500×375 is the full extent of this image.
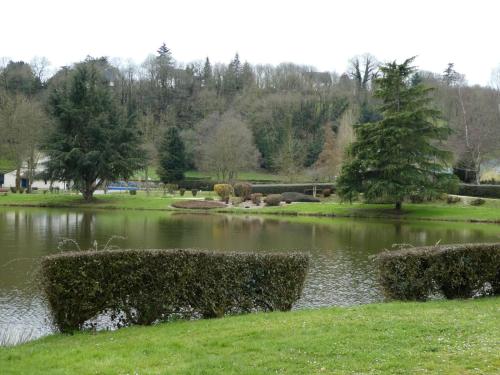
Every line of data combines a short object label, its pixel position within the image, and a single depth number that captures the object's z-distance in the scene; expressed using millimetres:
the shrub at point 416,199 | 43212
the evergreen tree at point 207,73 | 99925
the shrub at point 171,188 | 56719
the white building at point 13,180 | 72000
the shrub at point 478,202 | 40469
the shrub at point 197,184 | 68081
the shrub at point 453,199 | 42562
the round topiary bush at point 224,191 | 48250
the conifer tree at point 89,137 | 46719
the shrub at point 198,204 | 42906
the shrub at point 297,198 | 47859
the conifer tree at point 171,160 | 67938
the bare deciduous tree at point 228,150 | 66125
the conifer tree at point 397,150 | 39125
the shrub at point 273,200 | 44844
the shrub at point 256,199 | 45912
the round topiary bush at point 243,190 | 48406
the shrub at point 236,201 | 46031
